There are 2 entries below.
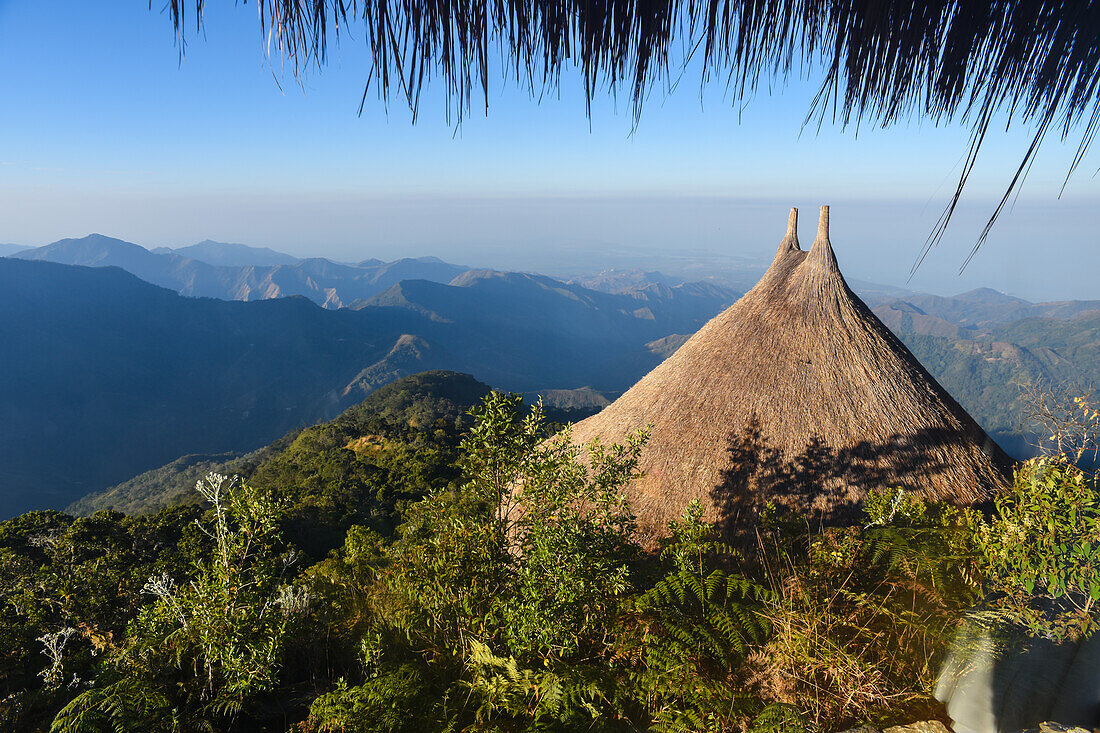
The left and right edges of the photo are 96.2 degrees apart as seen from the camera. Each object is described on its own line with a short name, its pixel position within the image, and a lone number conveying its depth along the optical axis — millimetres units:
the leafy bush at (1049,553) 2180
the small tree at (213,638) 2553
